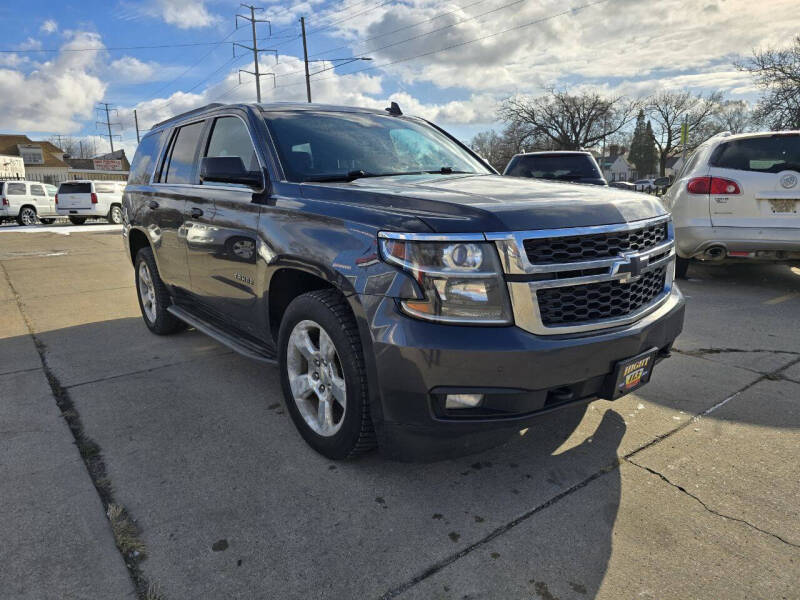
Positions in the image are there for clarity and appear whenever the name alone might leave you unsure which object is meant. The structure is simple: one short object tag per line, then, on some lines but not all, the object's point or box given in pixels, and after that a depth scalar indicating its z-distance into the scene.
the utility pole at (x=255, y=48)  39.40
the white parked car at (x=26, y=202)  22.42
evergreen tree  97.52
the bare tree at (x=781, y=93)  26.86
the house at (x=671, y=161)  93.74
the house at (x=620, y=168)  121.57
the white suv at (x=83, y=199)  21.77
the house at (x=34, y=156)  67.81
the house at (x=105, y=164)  75.06
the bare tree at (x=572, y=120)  64.12
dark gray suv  2.10
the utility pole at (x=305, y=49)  32.50
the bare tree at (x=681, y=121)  71.56
